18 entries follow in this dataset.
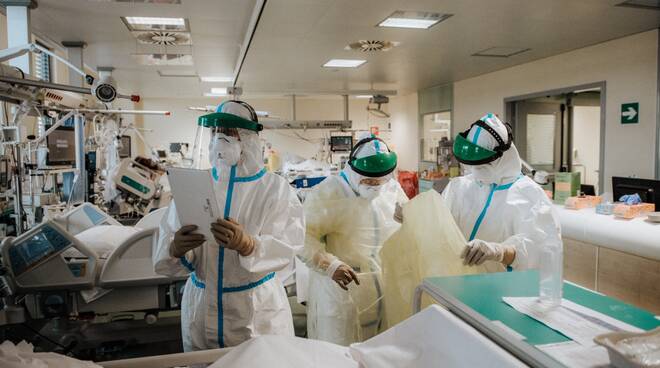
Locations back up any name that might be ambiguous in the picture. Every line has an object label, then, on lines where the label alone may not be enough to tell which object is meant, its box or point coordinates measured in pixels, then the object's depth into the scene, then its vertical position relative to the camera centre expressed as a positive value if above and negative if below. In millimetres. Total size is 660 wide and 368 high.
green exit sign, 4406 +496
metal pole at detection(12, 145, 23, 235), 2971 -208
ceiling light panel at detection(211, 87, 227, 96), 9027 +1548
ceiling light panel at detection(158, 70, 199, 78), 7152 +1494
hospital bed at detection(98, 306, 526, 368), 791 -415
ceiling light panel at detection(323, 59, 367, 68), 5980 +1413
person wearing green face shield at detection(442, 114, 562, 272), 1663 -180
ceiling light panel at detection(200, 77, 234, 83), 7793 +1517
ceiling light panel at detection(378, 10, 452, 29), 3910 +1349
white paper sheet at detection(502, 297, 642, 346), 828 -331
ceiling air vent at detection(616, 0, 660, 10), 3479 +1291
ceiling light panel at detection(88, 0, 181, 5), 3777 +1429
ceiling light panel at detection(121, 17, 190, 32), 4406 +1467
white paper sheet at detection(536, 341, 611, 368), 724 -343
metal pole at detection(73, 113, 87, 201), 3892 +149
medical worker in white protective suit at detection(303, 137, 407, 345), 1923 -372
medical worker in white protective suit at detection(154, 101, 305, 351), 1570 -336
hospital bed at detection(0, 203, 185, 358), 2318 -655
